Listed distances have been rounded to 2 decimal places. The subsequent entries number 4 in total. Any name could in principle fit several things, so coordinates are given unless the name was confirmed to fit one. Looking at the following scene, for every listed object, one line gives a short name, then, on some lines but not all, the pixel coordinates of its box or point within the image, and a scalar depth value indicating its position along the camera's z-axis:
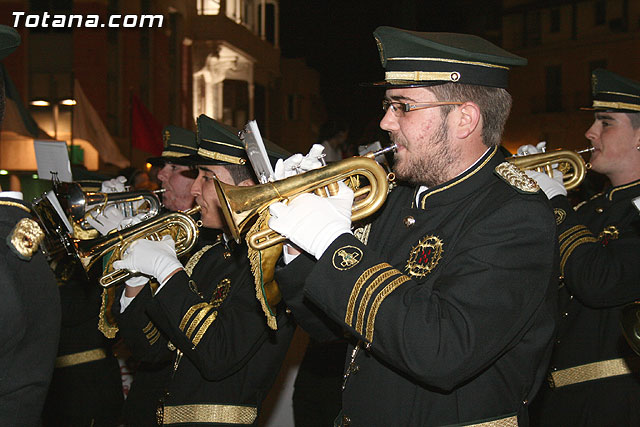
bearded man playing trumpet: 2.13
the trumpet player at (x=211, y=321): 3.24
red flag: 10.52
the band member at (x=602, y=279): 3.50
